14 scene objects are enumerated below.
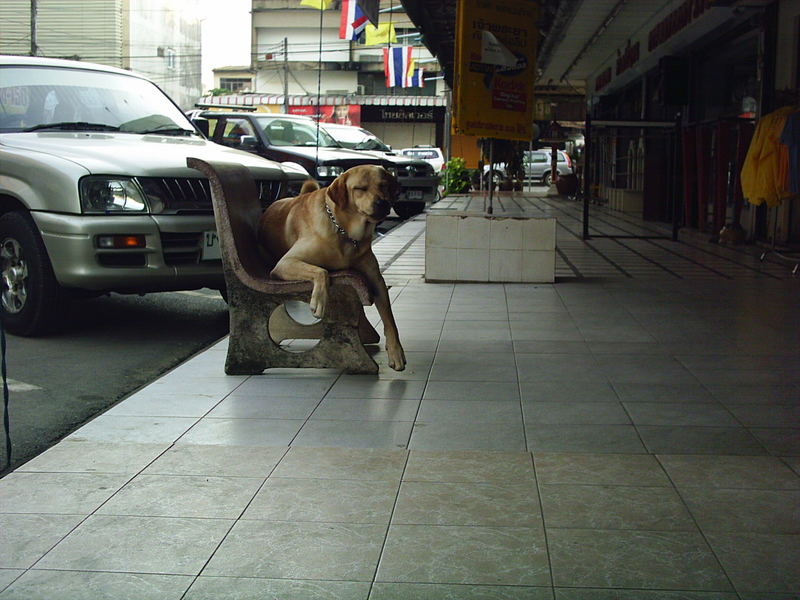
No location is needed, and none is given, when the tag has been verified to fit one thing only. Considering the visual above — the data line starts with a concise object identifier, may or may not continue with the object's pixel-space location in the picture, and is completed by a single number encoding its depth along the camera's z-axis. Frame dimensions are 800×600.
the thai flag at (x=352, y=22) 21.48
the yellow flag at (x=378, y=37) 31.94
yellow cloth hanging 10.68
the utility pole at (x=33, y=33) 21.86
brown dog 5.38
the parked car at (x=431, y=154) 37.69
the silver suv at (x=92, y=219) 6.65
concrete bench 5.34
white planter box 9.24
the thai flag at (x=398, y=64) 38.41
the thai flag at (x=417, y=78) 45.80
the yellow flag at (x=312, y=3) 22.15
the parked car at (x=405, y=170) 18.54
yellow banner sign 10.00
